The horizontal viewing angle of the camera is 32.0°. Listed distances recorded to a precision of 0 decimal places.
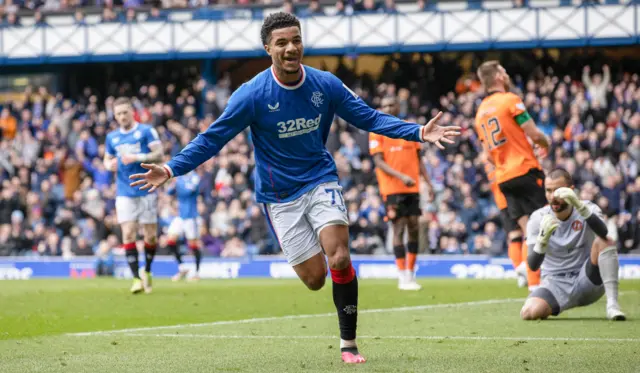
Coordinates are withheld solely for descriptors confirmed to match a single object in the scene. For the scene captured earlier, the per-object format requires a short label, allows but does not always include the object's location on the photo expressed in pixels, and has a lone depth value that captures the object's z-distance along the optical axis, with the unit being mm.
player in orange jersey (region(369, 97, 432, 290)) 15773
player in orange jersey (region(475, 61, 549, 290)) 13508
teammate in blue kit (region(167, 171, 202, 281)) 20422
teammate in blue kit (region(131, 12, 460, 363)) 7926
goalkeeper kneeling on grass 10078
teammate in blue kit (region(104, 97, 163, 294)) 15531
